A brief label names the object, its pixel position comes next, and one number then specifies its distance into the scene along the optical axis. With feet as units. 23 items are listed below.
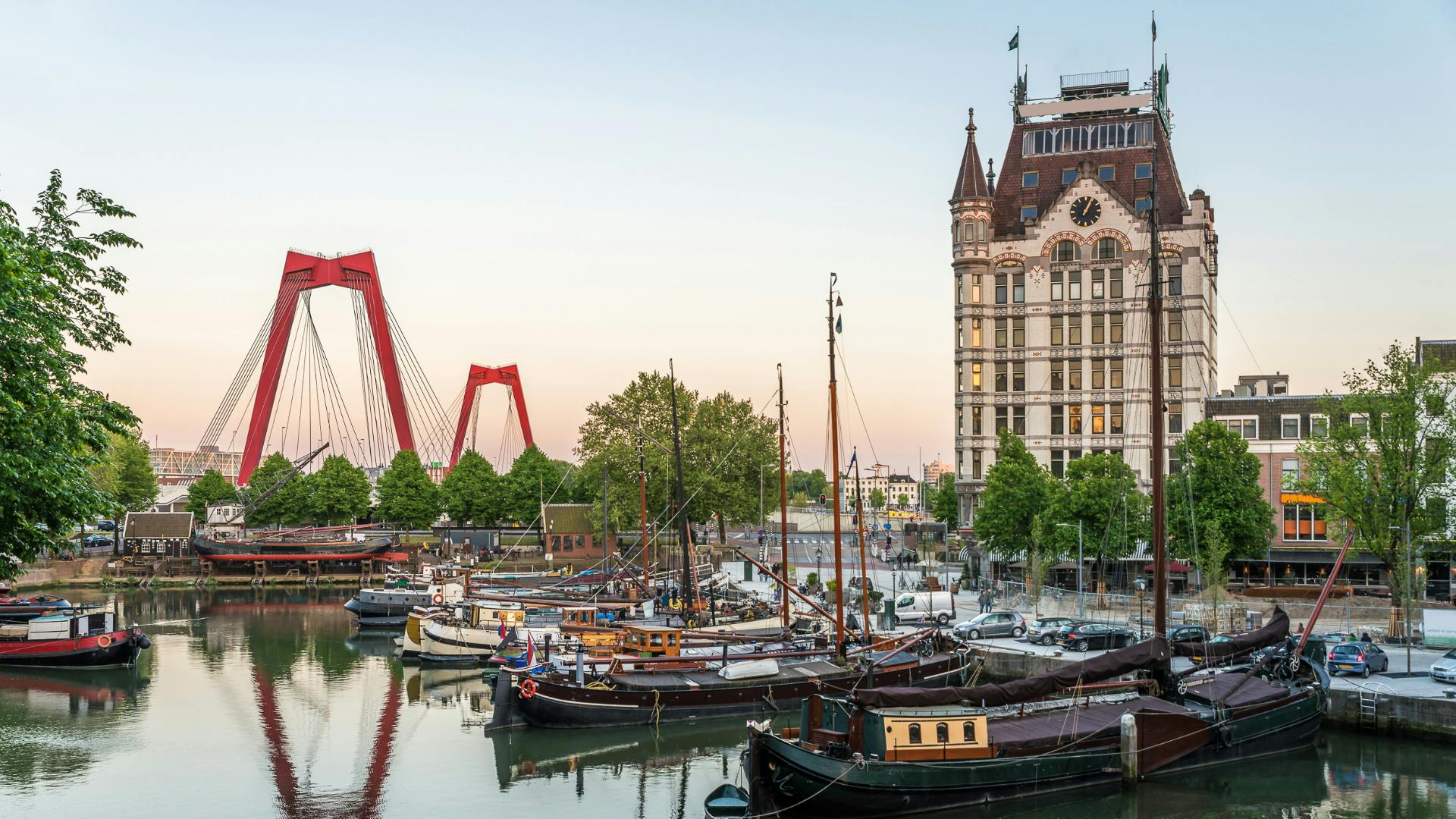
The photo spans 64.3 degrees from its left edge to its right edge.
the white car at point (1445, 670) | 117.91
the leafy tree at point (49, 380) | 70.08
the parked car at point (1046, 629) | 152.46
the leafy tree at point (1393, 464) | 153.89
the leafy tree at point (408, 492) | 357.61
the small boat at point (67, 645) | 162.71
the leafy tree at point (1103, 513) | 202.28
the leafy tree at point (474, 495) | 362.74
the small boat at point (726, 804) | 90.07
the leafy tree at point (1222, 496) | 189.88
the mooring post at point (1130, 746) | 98.43
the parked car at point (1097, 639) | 143.84
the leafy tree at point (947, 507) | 349.27
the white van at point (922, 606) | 184.65
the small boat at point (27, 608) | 171.53
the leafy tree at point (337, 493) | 358.43
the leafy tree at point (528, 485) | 369.50
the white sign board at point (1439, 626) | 142.00
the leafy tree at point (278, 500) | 351.05
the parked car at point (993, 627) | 159.63
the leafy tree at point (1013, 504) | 224.74
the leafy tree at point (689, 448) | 304.30
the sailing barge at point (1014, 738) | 88.38
